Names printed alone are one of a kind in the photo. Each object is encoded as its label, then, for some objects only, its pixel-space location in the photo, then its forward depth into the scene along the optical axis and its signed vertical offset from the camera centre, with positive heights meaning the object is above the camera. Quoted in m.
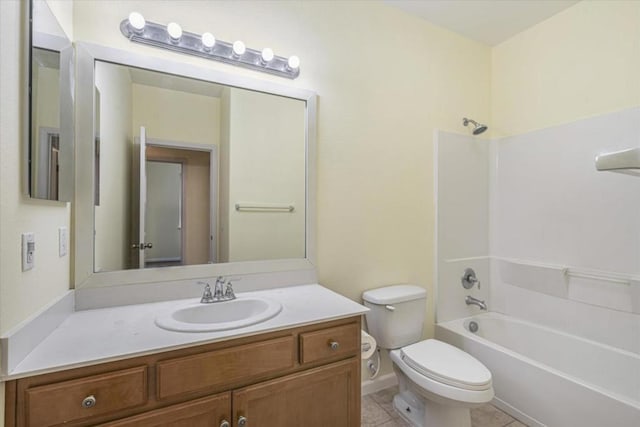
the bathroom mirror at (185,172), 1.35 +0.23
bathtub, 1.50 -0.96
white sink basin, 1.14 -0.44
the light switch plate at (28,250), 0.90 -0.11
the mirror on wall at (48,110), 0.93 +0.37
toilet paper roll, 1.62 -0.72
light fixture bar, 1.41 +0.86
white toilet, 1.49 -0.82
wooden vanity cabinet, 0.87 -0.59
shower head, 2.39 +0.74
